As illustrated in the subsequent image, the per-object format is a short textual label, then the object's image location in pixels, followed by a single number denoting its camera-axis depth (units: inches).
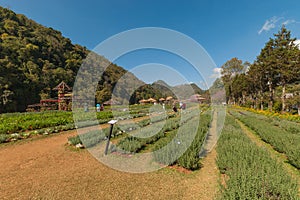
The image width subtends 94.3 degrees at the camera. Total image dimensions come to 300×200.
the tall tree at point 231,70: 1761.8
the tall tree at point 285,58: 701.3
